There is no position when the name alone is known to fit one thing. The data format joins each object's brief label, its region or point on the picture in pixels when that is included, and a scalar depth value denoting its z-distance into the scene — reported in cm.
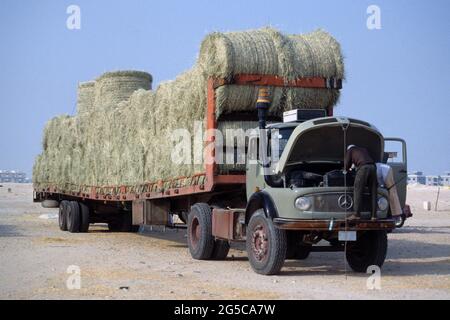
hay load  1249
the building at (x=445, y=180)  15062
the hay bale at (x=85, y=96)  2141
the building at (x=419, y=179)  15135
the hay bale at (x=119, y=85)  1956
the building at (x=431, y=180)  14682
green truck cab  994
